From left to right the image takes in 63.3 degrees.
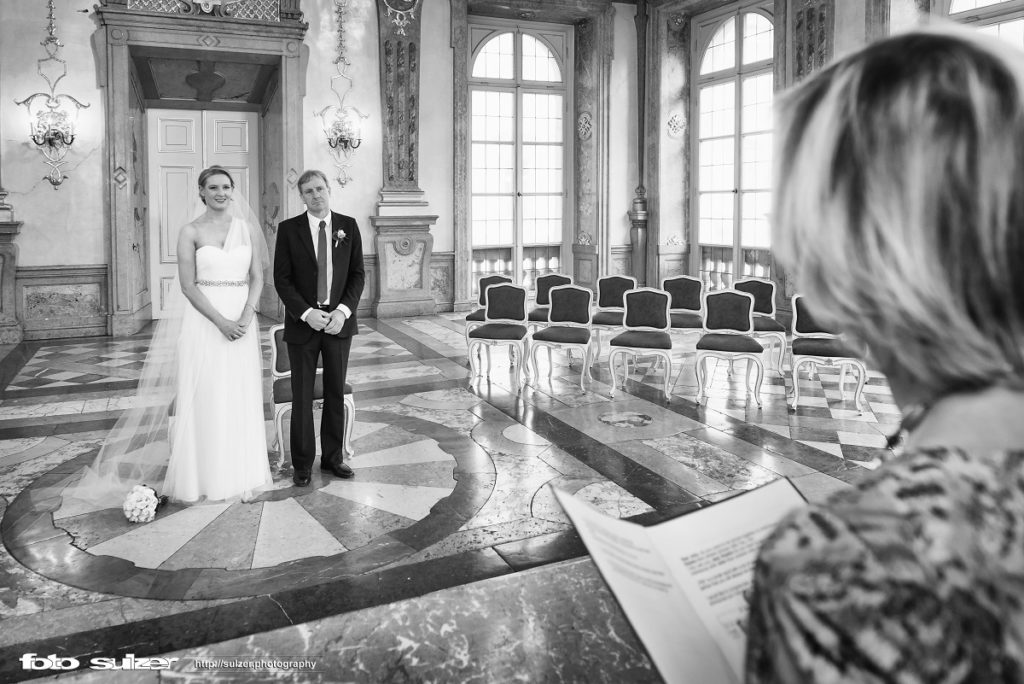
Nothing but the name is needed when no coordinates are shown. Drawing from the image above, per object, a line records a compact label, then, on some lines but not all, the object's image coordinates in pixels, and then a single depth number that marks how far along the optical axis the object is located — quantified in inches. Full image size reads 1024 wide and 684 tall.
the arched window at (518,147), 489.4
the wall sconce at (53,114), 366.0
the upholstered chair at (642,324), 259.6
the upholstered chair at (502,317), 274.1
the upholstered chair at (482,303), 292.7
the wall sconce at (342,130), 425.7
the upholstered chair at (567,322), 270.2
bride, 159.5
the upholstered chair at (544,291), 316.8
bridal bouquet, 149.5
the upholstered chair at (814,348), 240.5
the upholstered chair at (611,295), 309.1
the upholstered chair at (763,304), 284.4
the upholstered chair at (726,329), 248.1
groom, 167.6
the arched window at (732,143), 445.4
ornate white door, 434.3
